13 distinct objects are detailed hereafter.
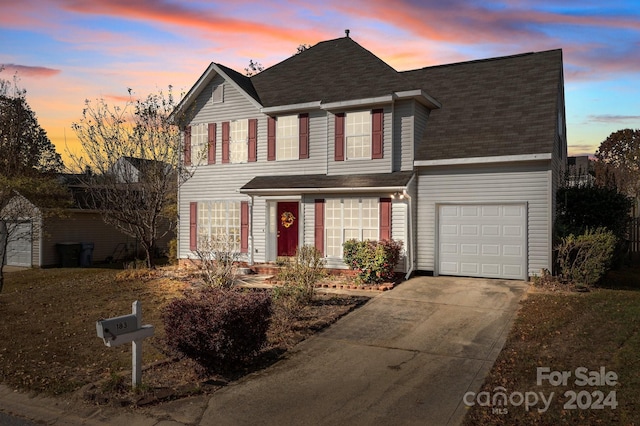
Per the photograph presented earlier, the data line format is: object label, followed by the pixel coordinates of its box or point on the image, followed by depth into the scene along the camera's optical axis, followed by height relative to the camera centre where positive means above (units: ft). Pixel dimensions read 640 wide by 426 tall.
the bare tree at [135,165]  52.01 +5.08
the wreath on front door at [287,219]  55.21 -0.85
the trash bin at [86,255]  72.69 -6.86
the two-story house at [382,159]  44.93 +5.69
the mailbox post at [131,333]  18.79 -5.08
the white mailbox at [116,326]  18.48 -4.73
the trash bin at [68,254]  71.51 -6.67
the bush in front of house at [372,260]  43.04 -4.41
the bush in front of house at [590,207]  47.75 +0.64
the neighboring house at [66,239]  70.38 -4.55
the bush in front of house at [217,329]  22.00 -5.61
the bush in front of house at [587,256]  39.52 -3.66
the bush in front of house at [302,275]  34.27 -4.85
